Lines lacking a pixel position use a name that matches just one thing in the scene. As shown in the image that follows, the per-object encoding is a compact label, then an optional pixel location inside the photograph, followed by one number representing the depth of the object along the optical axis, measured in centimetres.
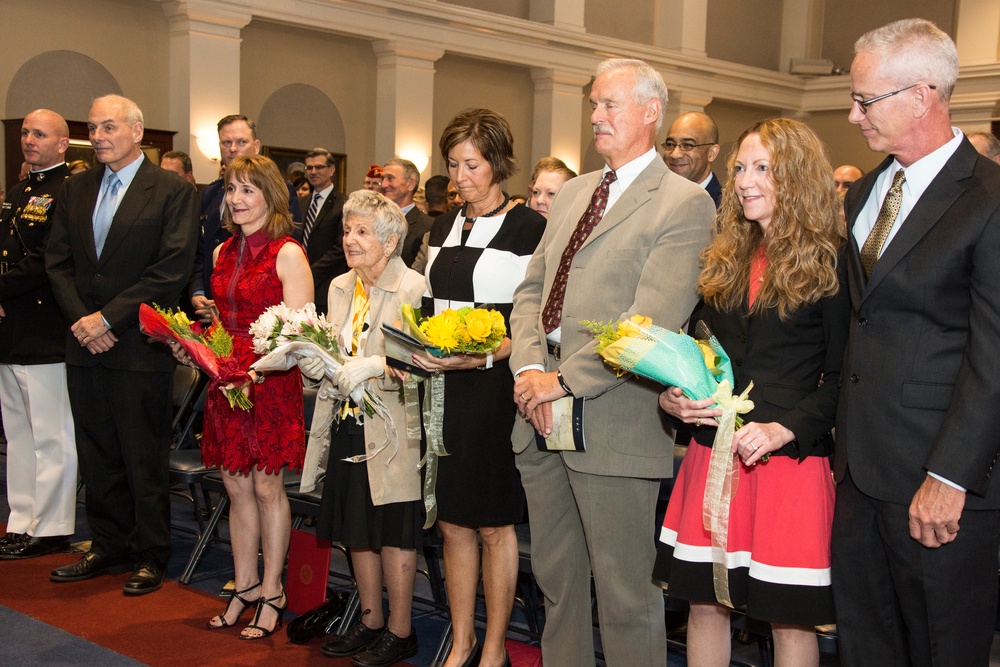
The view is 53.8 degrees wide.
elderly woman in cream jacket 336
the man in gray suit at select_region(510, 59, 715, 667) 263
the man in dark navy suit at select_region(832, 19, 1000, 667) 204
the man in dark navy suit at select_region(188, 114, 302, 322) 527
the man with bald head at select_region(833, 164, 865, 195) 683
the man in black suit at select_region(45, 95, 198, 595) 426
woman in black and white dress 311
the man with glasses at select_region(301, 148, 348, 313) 634
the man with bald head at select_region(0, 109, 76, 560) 461
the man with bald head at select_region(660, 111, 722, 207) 472
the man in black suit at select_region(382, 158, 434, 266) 618
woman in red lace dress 367
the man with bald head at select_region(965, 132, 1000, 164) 465
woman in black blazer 235
